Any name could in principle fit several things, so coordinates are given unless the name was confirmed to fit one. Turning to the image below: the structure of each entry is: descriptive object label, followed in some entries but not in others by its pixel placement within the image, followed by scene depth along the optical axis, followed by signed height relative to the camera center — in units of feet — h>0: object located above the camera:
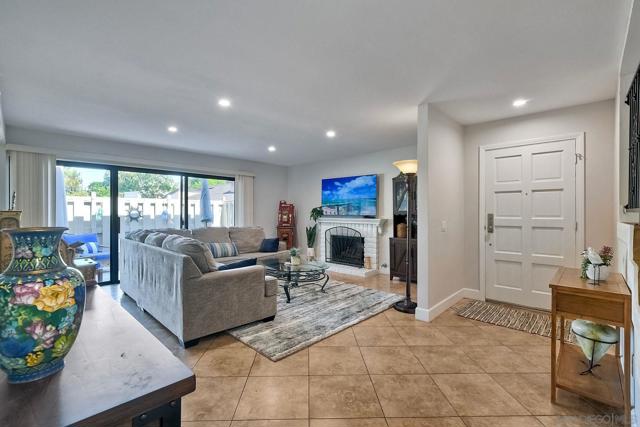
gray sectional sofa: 8.64 -2.55
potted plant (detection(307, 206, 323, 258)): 21.56 -1.31
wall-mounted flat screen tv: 18.85 +1.10
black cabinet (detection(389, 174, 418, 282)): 15.89 -1.45
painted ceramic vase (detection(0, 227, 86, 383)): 2.29 -0.78
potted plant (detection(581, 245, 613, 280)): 6.30 -1.19
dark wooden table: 2.07 -1.42
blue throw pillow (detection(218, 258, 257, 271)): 10.16 -1.92
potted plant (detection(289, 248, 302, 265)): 13.63 -2.17
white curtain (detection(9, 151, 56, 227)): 12.89 +1.25
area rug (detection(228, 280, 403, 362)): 8.76 -3.96
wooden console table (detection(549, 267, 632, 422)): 5.49 -2.13
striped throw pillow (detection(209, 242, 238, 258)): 17.15 -2.27
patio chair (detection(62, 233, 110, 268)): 14.79 -1.88
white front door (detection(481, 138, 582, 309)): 10.91 -0.29
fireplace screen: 19.74 -2.47
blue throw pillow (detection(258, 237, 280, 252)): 19.17 -2.21
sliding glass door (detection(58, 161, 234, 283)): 15.12 +0.50
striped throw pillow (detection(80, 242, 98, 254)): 15.06 -1.87
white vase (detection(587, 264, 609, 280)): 6.29 -1.34
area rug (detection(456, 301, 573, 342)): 9.77 -3.96
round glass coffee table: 12.76 -2.68
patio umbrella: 19.81 +0.56
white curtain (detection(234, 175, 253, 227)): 21.15 +0.81
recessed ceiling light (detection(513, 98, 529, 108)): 10.15 +3.89
